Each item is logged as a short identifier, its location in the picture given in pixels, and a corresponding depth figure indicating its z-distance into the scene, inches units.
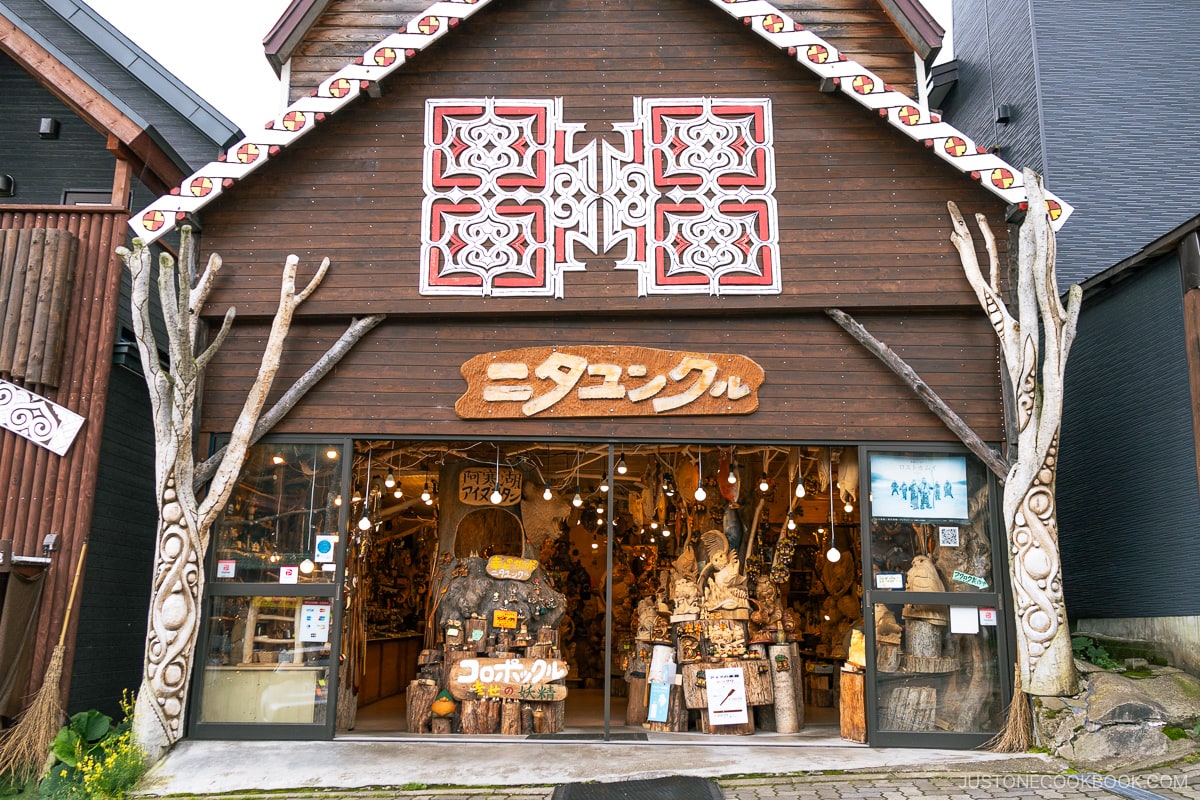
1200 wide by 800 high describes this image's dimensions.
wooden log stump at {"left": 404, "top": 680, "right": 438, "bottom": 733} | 413.1
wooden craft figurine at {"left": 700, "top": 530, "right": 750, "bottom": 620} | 440.1
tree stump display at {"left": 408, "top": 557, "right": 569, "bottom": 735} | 413.4
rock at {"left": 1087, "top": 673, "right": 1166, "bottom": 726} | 342.3
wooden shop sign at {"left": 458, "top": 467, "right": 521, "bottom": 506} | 497.7
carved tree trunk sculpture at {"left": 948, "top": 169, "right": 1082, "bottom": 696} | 361.4
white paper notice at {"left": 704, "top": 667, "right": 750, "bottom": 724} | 415.2
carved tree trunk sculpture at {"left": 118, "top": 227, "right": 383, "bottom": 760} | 363.3
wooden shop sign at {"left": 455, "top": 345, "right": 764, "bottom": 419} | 397.1
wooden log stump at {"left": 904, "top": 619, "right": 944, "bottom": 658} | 383.6
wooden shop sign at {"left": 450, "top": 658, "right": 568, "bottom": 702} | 416.5
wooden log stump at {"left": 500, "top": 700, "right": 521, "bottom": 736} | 408.8
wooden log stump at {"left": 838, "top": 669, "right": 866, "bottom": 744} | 392.2
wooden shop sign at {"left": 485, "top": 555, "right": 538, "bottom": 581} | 454.3
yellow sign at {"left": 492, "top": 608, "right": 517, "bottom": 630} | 440.8
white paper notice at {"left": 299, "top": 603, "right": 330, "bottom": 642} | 388.5
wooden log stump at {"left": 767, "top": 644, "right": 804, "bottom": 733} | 421.1
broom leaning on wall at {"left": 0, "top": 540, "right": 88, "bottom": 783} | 338.6
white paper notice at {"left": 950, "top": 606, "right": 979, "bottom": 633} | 382.6
